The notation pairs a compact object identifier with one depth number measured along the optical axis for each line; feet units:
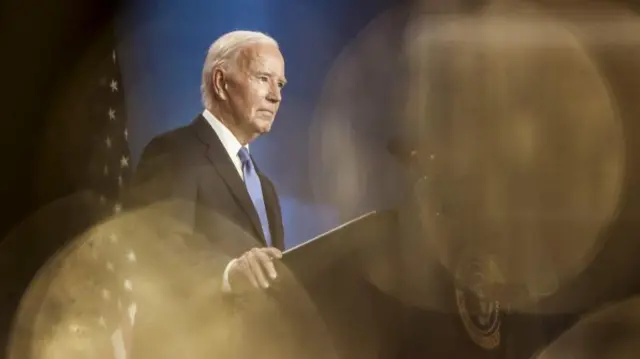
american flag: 19.21
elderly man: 19.31
